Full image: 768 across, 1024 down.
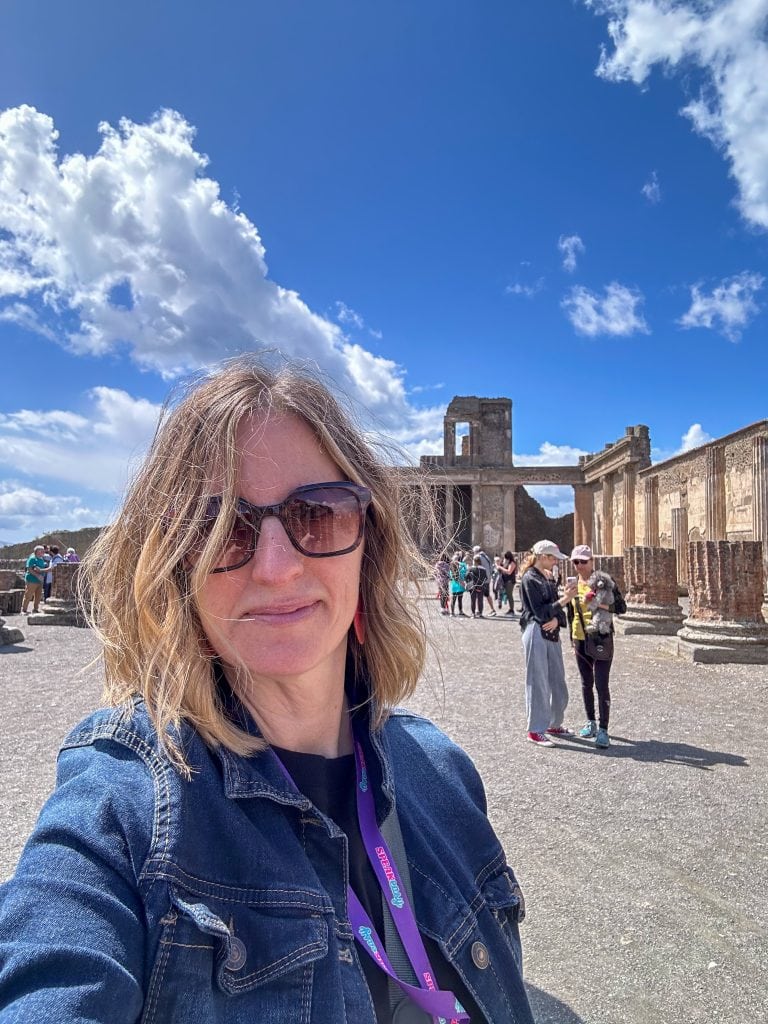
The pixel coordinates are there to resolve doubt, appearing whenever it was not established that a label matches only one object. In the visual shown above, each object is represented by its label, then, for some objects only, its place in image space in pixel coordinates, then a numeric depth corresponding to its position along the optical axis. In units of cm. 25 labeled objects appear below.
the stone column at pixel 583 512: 2981
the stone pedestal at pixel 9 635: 1088
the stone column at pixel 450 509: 2995
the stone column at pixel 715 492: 1741
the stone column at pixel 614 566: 1553
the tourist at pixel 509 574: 1644
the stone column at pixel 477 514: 3128
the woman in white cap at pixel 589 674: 573
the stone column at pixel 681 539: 1953
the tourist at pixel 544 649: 590
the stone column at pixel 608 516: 2664
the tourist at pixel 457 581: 1541
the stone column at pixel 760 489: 1487
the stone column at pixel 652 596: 1269
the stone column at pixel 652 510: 2228
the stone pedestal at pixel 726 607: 961
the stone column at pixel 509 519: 3086
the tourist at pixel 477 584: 1623
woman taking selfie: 88
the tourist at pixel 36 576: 1453
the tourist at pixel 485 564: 1686
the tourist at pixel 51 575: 1518
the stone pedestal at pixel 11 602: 1541
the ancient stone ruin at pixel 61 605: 1384
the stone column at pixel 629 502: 2430
